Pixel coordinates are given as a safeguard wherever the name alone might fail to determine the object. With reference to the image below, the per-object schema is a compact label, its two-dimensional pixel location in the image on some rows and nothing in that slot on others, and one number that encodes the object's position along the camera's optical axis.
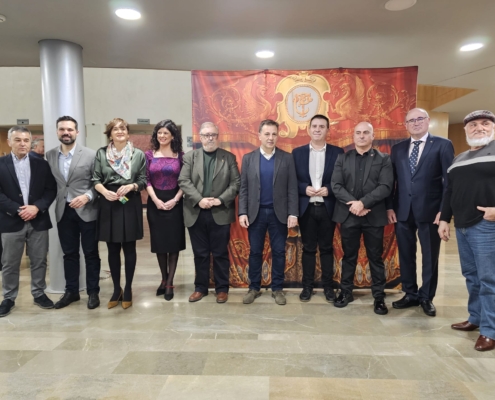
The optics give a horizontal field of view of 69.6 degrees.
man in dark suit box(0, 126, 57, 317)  3.18
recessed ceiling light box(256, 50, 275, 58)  4.23
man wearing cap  2.54
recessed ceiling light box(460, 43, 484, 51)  4.05
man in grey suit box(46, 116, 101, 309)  3.34
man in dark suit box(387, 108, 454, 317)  3.12
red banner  3.70
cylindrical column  3.79
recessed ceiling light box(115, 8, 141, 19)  3.13
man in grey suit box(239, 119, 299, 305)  3.41
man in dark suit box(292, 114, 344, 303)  3.42
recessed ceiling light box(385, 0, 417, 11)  2.96
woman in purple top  3.45
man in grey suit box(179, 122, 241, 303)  3.44
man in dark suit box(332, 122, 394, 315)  3.20
